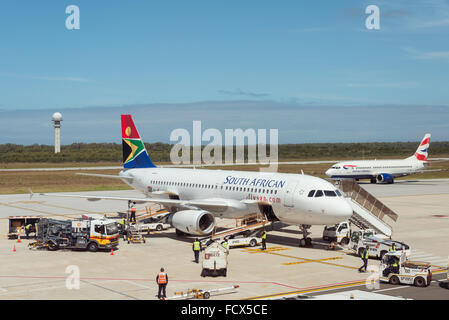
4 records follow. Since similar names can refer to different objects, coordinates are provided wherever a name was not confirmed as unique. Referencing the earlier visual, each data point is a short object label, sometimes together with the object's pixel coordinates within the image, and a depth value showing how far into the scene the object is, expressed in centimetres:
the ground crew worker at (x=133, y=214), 4566
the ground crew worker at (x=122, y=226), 4350
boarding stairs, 4143
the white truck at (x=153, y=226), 4469
